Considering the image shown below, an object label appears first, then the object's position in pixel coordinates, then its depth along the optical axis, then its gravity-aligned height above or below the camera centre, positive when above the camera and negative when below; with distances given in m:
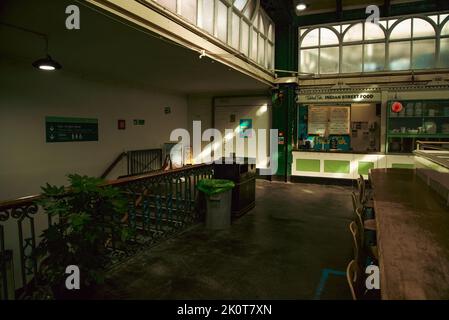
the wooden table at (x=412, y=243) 1.47 -0.65
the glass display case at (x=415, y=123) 7.43 +0.43
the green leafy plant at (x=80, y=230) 2.28 -0.65
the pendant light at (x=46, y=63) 4.22 +1.07
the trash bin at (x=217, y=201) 4.61 -0.88
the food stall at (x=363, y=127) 7.53 +0.35
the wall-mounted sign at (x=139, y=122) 7.90 +0.51
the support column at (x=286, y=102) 8.54 +1.07
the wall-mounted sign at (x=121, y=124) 7.37 +0.43
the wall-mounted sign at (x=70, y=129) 5.81 +0.27
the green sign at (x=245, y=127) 9.34 +0.42
